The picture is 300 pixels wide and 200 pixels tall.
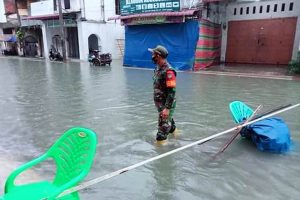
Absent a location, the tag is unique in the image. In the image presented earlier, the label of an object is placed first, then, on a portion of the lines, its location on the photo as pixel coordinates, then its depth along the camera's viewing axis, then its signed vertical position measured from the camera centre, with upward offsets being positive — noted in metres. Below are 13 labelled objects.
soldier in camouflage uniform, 3.97 -0.71
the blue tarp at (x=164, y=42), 14.60 -0.12
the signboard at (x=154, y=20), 14.45 +1.06
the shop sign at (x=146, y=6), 14.49 +1.81
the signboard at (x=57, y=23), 22.78 +1.37
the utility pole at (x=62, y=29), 21.12 +0.78
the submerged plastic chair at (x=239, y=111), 4.45 -1.15
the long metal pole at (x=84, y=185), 2.03 -1.08
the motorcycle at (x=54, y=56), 23.15 -1.34
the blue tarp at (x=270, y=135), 3.97 -1.34
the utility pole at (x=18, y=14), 29.25 +2.60
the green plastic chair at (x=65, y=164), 2.14 -0.99
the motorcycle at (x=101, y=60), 18.32 -1.30
